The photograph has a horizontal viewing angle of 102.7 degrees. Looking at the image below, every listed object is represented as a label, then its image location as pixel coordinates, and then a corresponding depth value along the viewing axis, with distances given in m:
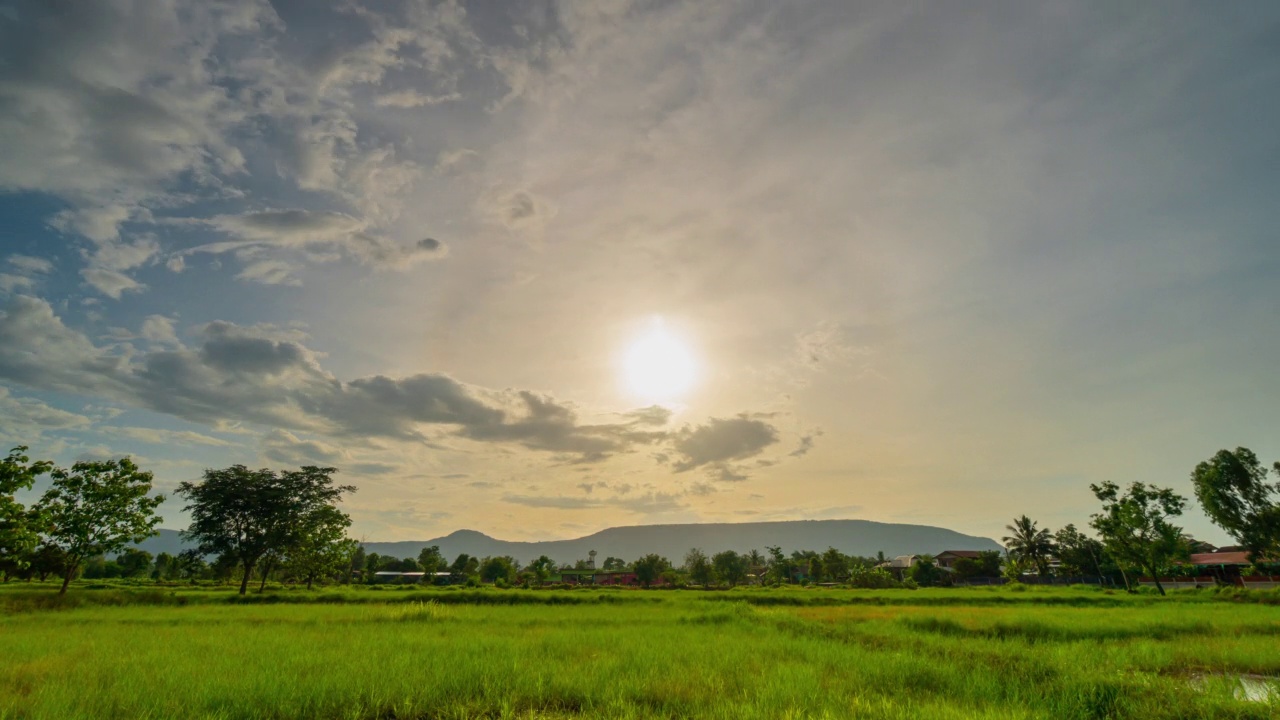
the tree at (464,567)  105.99
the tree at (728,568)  85.56
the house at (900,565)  92.84
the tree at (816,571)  81.19
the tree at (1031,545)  75.25
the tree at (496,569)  94.31
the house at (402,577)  100.41
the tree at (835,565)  79.88
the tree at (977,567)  76.06
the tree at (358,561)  121.10
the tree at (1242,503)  45.03
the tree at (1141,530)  42.22
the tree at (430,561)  84.44
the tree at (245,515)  40.00
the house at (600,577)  97.75
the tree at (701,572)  81.19
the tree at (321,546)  42.69
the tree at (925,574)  74.12
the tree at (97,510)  28.64
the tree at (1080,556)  72.06
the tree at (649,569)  79.62
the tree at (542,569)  83.31
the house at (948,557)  91.38
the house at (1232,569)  51.06
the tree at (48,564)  37.29
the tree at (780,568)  87.01
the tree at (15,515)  22.65
